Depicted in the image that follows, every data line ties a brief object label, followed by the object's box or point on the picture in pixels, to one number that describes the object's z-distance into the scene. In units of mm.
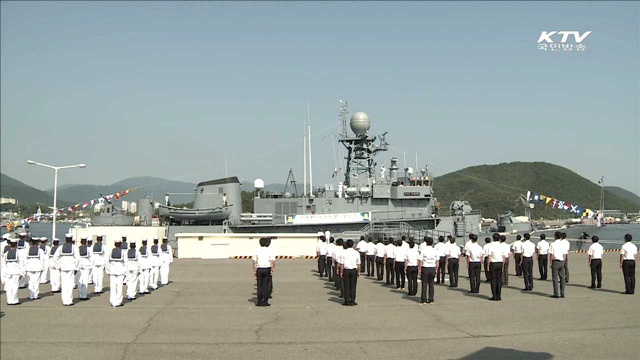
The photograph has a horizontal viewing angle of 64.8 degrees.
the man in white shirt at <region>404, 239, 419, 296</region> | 13156
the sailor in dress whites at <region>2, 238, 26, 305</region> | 11852
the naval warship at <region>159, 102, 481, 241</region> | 30188
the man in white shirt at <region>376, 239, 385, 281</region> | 17578
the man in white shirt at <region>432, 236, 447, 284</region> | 16375
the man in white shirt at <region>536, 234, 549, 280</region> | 16766
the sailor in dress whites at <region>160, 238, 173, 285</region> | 15898
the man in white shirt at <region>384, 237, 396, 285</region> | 16097
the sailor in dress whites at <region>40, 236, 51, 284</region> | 15001
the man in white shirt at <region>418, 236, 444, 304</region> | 12516
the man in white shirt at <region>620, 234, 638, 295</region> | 13820
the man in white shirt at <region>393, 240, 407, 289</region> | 15172
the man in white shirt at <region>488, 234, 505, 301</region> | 12805
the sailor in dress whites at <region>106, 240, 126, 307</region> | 11875
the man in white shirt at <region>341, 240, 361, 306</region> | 12208
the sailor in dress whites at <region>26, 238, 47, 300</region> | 12797
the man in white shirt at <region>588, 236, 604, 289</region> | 14719
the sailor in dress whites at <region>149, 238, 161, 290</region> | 14828
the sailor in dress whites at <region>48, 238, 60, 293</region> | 13991
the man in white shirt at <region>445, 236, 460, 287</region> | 15625
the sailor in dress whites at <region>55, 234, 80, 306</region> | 11836
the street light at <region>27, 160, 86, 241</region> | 26259
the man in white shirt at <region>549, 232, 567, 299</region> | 13219
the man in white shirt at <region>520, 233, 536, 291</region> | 14641
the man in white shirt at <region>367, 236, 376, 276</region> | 18891
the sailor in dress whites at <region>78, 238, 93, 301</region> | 12836
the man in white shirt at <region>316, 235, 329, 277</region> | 18578
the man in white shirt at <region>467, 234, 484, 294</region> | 13914
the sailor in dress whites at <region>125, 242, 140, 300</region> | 12953
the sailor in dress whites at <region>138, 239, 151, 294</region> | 14033
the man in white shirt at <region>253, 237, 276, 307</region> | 11977
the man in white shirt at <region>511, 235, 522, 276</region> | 17719
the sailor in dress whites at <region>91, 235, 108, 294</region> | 13789
